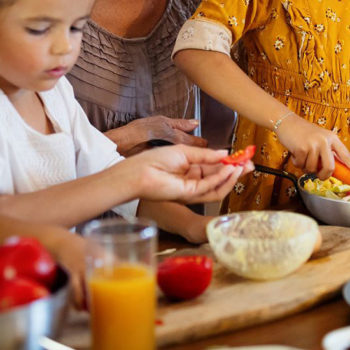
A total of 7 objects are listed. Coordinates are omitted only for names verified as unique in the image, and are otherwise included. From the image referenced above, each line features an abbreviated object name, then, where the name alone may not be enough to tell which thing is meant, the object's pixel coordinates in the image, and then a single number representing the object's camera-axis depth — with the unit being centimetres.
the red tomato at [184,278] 110
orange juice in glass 93
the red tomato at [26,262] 92
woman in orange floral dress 156
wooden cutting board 103
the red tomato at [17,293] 89
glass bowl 114
